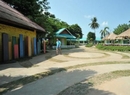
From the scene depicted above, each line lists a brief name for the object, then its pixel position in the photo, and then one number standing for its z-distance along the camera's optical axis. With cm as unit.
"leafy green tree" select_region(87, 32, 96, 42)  4255
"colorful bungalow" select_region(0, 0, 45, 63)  657
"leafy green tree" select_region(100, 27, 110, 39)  4358
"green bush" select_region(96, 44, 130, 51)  1402
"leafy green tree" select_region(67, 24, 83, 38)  3919
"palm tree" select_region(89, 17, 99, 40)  4149
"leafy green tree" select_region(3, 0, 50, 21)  1168
